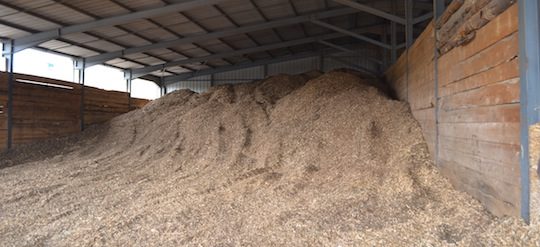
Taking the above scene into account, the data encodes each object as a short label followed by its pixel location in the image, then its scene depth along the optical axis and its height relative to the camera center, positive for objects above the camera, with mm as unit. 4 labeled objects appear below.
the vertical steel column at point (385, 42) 13622 +3394
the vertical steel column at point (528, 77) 2295 +347
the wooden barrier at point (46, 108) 9516 +653
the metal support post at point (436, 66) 4457 +798
